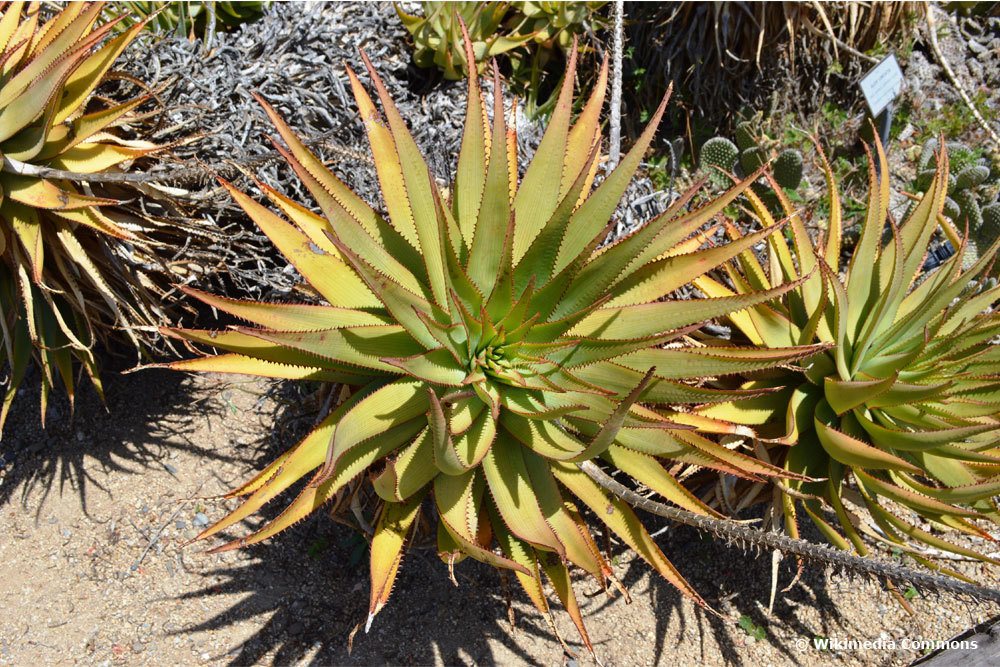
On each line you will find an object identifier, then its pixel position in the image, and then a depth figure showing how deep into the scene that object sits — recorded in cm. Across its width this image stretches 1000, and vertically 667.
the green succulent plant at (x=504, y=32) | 323
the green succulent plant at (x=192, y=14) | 297
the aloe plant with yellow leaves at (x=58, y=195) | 210
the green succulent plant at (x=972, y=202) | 336
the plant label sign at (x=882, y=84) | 315
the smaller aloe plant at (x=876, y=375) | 212
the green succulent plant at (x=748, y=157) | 335
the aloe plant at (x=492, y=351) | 180
